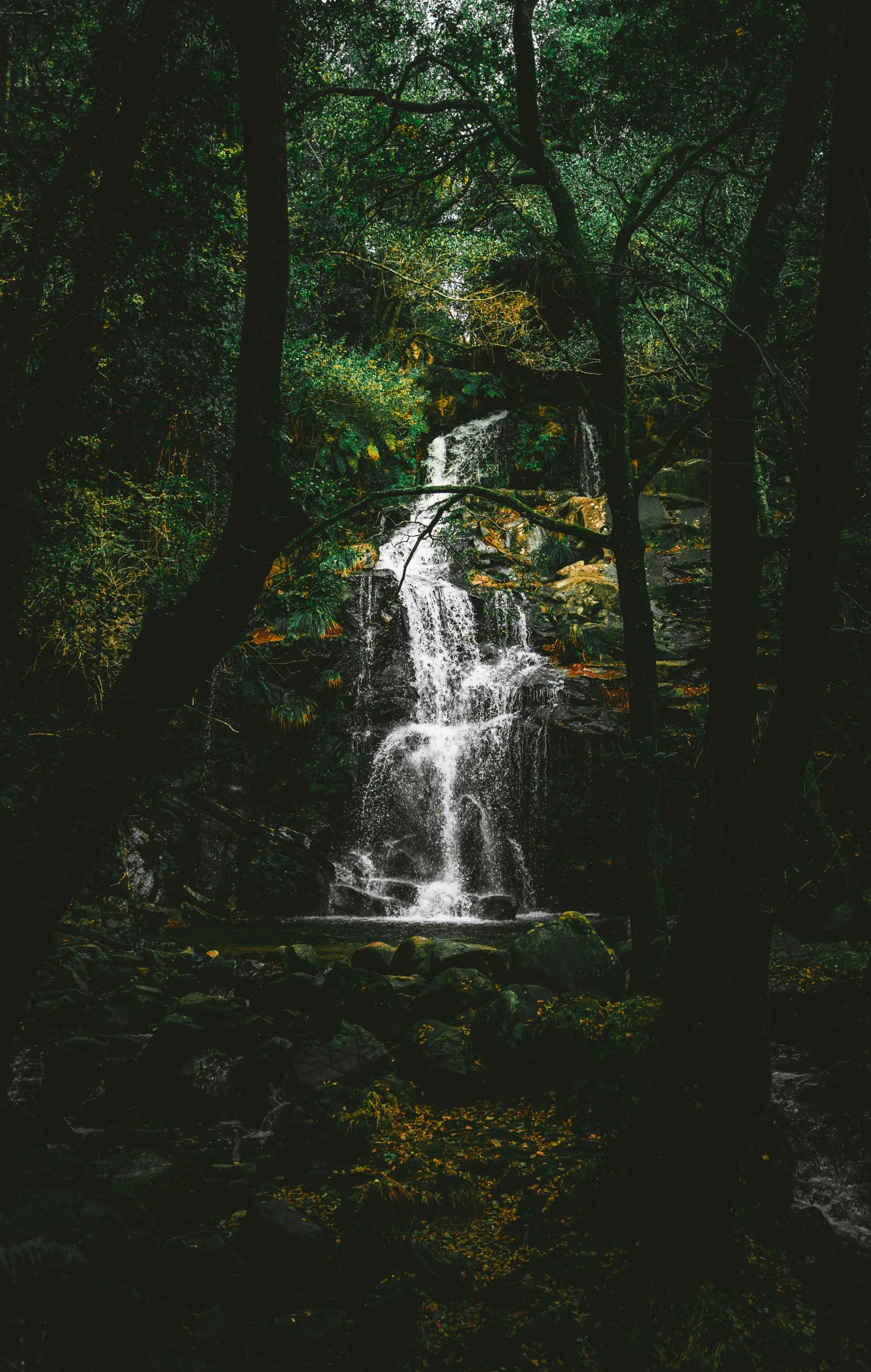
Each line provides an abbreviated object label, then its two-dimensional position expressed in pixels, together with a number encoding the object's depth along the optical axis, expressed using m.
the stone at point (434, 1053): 5.62
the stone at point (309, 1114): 5.13
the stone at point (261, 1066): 5.93
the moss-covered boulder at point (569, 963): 6.93
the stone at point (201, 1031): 6.14
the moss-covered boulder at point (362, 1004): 6.48
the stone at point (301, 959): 8.31
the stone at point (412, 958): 8.01
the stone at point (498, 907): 12.36
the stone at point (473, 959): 7.41
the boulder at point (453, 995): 6.51
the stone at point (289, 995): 7.39
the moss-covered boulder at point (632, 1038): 4.99
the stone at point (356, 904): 12.73
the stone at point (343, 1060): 5.66
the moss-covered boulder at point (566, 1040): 5.62
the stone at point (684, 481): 20.11
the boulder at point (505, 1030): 5.75
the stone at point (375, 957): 8.23
